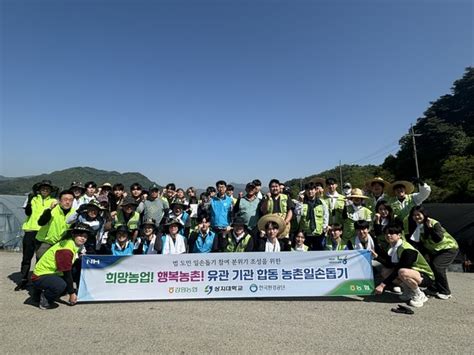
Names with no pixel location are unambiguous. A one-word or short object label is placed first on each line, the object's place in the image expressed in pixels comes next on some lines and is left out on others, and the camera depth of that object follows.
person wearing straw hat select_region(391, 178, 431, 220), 5.90
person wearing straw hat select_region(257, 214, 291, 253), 5.75
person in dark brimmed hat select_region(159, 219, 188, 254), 5.84
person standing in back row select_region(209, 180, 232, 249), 6.86
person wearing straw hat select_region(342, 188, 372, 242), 6.18
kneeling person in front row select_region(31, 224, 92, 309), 4.85
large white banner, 5.15
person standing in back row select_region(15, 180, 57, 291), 5.89
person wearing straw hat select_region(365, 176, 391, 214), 6.64
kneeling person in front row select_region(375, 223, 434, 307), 4.88
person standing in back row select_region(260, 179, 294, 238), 6.46
